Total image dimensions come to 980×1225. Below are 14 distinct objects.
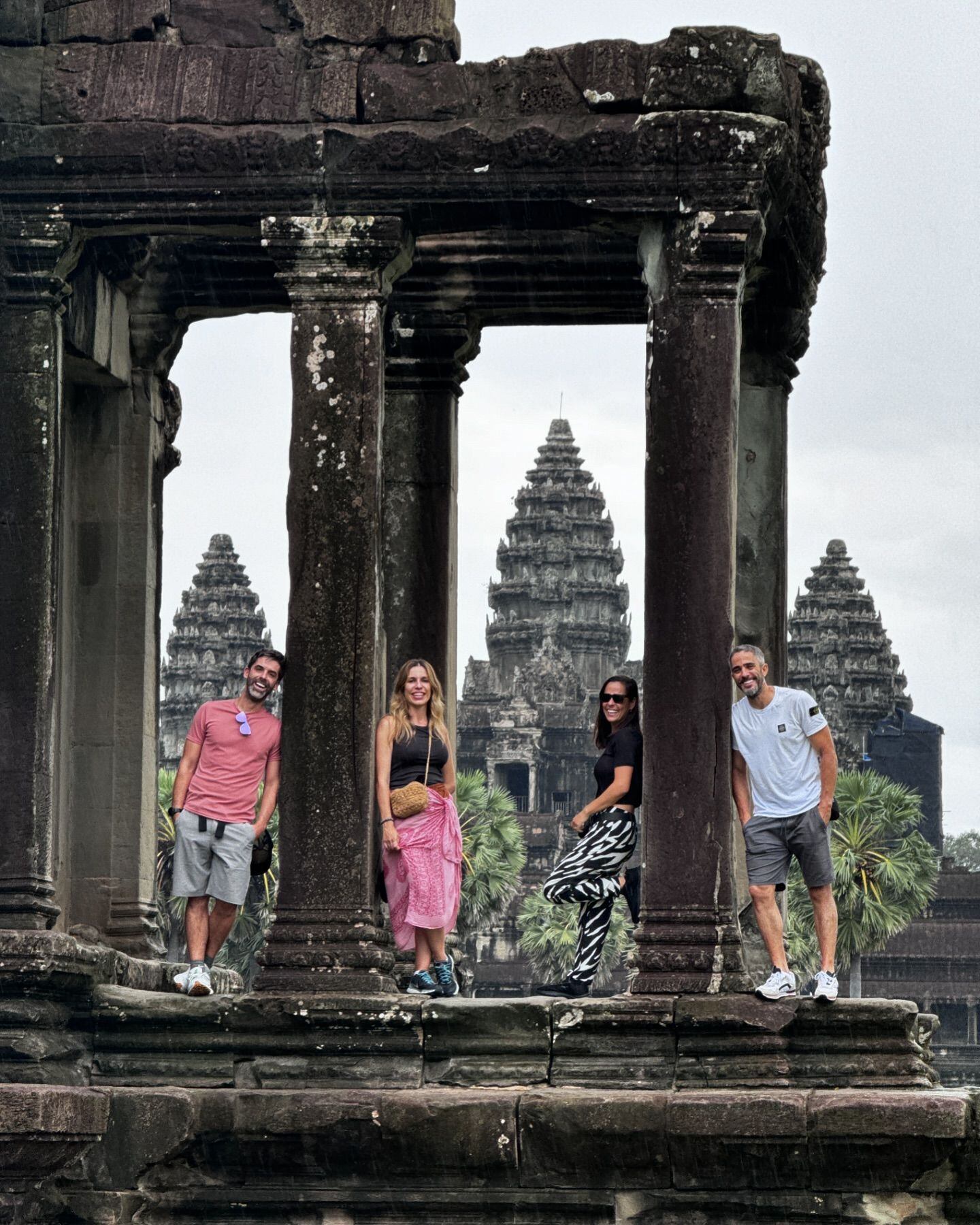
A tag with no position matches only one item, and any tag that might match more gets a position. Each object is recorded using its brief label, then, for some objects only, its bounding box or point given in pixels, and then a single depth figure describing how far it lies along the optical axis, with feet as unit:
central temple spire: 383.24
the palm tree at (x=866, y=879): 167.53
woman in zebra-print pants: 47.16
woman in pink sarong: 47.03
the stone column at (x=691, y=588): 45.32
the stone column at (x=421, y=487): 54.80
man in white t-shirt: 45.70
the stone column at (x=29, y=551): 46.83
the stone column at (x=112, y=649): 54.34
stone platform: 42.78
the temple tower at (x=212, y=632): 326.24
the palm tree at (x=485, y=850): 198.18
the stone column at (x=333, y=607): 45.88
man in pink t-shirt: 47.96
